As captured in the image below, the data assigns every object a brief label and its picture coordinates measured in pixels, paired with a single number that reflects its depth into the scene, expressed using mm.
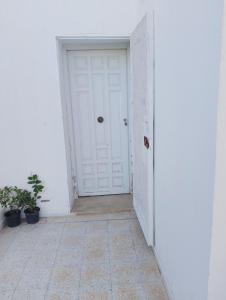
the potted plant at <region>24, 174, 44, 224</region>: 2713
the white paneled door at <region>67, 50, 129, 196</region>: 3041
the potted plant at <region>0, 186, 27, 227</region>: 2672
